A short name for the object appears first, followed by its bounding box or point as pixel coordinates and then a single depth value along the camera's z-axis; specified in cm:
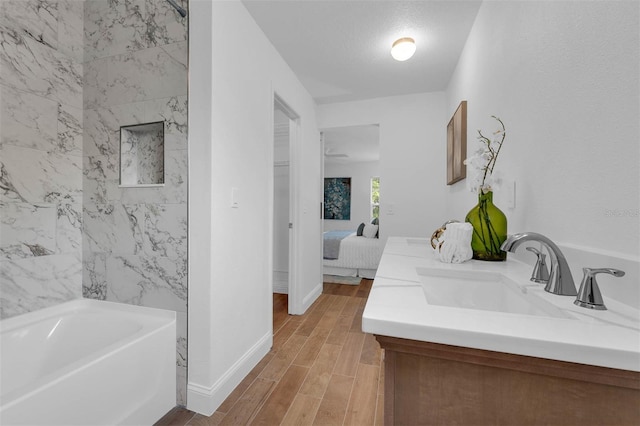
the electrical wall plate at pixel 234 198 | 168
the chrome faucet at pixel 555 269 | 69
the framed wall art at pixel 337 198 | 755
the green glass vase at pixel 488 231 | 117
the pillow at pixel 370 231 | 476
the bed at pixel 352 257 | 424
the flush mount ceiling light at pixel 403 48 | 211
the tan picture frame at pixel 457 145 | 216
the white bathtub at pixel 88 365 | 100
